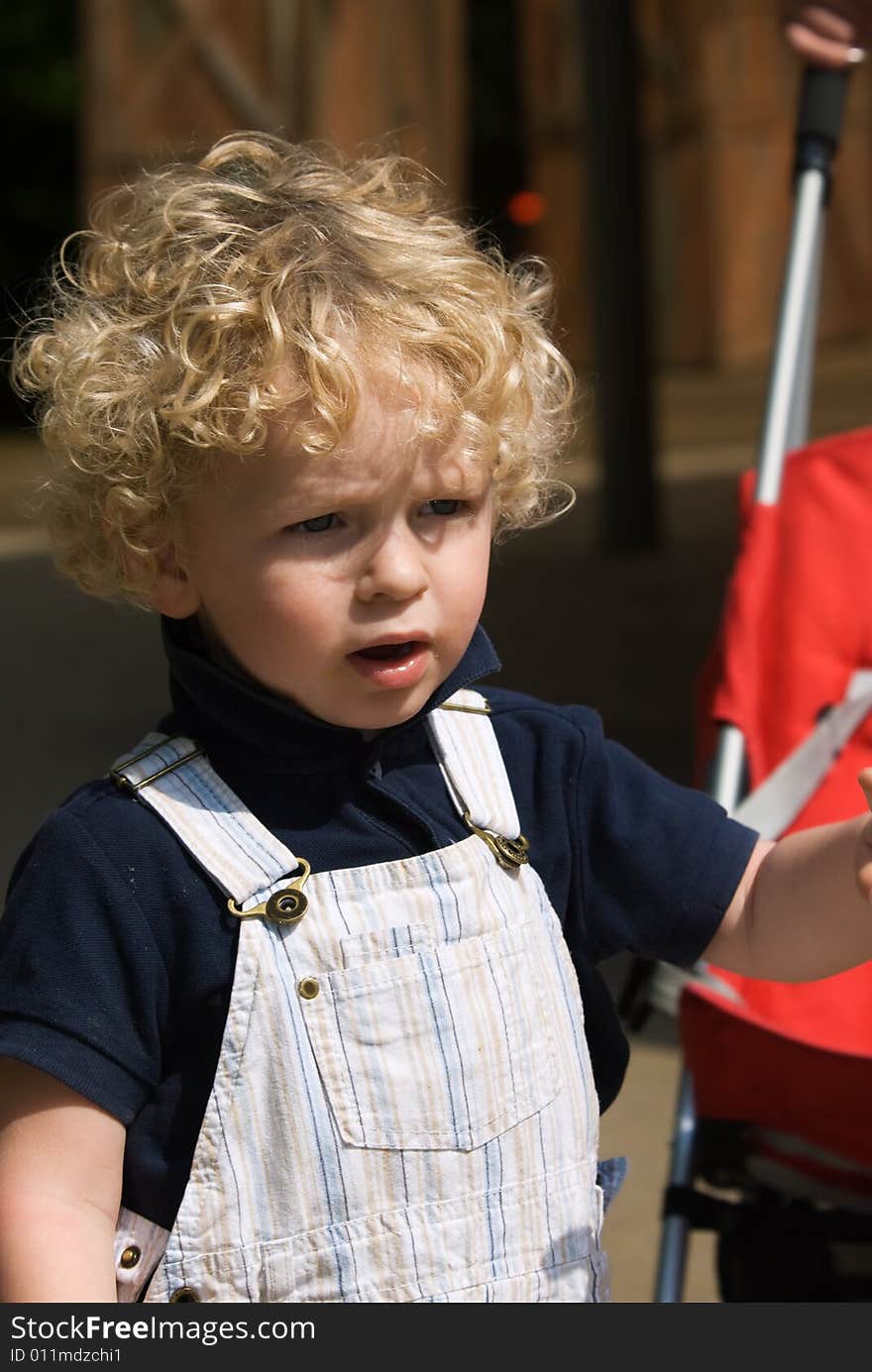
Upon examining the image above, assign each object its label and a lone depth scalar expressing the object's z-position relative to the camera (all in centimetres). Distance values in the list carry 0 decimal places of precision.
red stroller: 138
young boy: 110
